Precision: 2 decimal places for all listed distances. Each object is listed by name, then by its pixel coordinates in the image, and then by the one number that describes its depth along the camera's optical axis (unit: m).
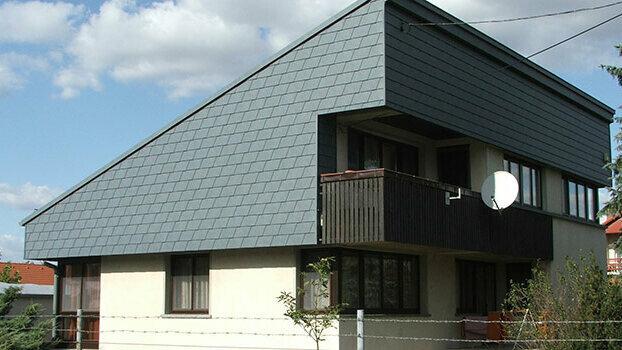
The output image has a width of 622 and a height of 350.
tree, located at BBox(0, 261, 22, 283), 40.22
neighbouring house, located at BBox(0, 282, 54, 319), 26.50
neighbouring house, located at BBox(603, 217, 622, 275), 57.69
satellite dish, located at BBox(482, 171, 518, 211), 20.53
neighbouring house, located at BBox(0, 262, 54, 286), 47.18
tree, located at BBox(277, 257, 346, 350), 16.05
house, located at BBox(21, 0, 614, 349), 18.38
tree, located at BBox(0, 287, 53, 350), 20.05
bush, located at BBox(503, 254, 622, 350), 13.68
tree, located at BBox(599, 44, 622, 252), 20.47
